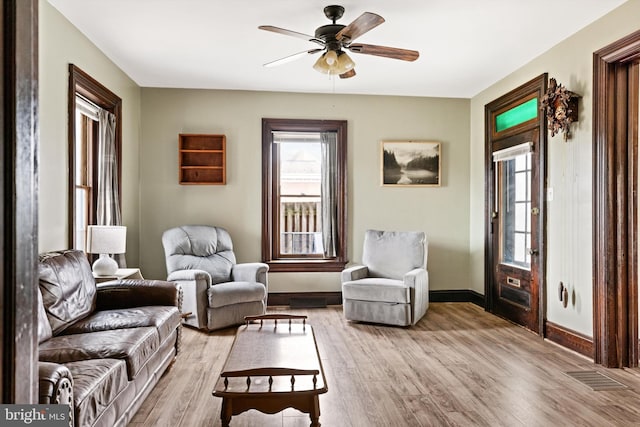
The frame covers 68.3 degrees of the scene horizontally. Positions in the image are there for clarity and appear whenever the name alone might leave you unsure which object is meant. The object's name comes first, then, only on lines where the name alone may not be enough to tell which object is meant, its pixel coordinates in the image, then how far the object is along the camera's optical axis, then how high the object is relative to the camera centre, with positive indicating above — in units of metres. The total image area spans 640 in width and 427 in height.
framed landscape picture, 5.99 +0.67
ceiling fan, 3.43 +1.25
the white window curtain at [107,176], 4.48 +0.39
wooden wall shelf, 5.71 +0.68
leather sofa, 1.96 -0.68
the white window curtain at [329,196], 5.91 +0.25
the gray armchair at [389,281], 4.74 -0.70
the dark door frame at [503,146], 4.41 +0.56
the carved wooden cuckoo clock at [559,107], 3.93 +0.93
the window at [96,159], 4.26 +0.55
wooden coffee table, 2.18 -0.81
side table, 3.87 -0.50
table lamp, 3.81 -0.23
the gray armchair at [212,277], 4.55 -0.63
